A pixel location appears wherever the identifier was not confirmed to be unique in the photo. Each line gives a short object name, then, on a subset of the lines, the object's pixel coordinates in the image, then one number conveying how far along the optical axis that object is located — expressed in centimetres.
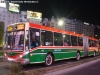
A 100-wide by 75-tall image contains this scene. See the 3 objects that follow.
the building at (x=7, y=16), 8699
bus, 1171
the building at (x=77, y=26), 16340
